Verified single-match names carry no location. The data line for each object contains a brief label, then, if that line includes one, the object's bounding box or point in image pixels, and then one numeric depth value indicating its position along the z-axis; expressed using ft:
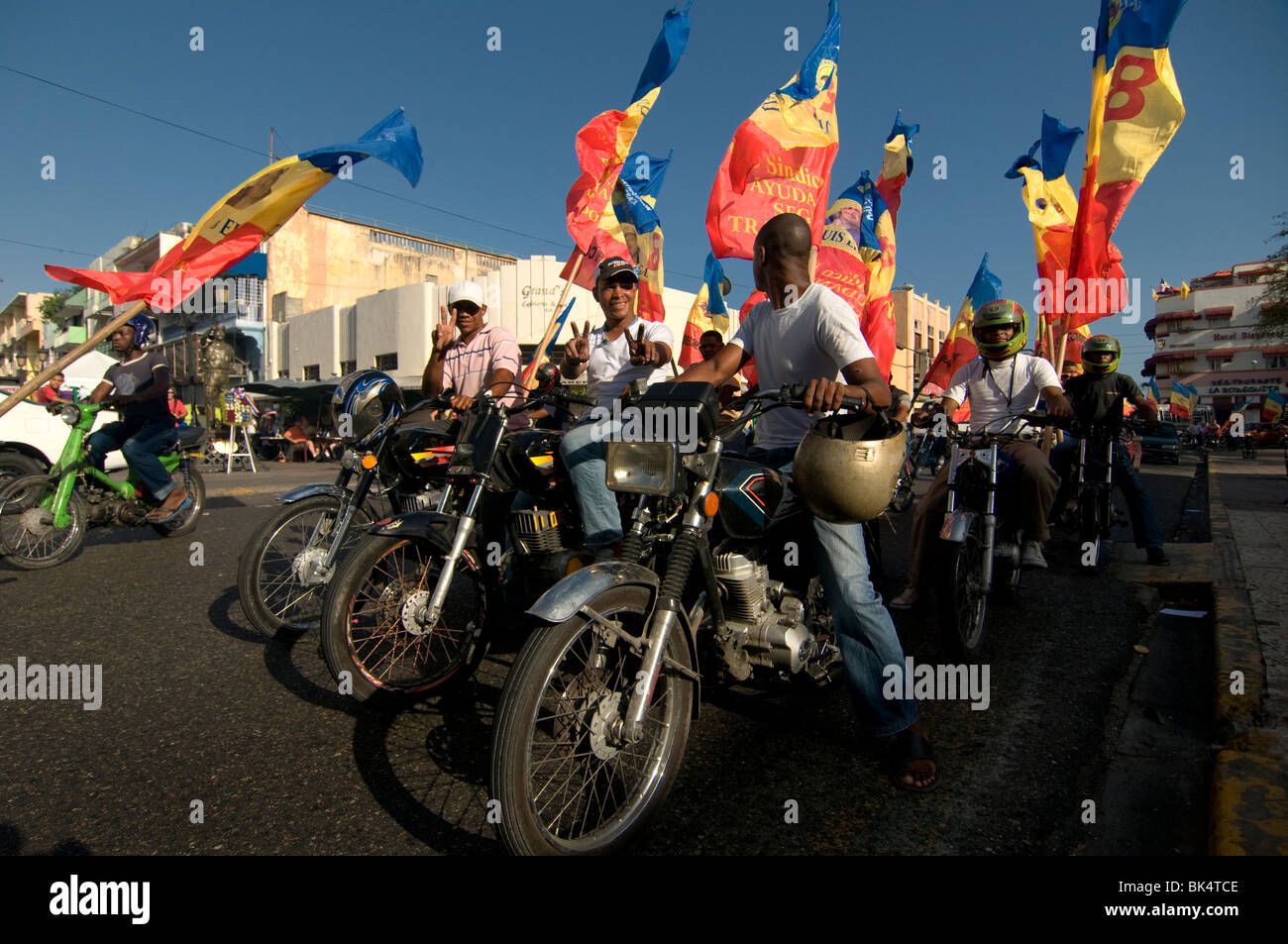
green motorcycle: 17.88
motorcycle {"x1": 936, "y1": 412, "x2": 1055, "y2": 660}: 11.39
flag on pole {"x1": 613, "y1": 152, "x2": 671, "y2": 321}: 30.78
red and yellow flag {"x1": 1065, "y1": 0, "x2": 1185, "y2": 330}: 19.42
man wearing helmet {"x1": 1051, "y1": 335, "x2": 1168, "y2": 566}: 20.42
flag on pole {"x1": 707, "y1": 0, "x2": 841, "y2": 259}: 24.12
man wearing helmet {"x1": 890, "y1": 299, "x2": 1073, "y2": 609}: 14.17
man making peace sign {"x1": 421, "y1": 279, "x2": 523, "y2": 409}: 14.79
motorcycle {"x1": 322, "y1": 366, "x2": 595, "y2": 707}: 9.30
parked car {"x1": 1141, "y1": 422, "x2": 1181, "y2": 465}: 70.59
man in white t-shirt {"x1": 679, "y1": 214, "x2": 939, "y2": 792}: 7.98
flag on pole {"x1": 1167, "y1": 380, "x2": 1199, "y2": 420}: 140.67
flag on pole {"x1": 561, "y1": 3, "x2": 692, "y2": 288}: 24.61
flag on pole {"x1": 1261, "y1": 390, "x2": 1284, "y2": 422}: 102.67
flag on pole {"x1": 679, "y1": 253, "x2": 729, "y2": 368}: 35.83
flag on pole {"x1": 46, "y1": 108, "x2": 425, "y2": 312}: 15.17
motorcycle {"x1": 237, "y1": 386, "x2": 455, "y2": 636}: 12.05
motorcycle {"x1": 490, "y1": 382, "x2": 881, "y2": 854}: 5.87
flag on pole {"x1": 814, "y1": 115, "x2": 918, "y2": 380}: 28.96
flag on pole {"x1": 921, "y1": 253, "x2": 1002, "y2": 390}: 31.81
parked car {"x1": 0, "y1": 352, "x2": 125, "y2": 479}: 23.26
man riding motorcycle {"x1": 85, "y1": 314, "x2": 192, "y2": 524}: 20.59
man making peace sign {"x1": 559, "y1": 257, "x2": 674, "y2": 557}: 13.21
